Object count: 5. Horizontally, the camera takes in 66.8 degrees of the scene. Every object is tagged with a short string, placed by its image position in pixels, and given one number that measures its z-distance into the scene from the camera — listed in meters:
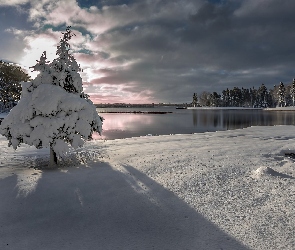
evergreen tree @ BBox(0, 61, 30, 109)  60.25
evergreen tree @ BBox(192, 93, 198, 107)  189.43
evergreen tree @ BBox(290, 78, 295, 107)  107.47
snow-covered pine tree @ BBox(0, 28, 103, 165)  9.32
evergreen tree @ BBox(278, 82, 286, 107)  116.00
